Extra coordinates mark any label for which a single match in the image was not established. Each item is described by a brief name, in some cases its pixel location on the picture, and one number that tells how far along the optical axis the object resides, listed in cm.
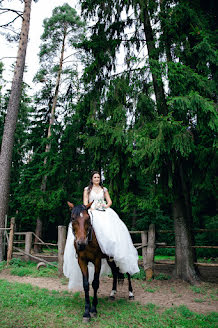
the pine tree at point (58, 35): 1580
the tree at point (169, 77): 536
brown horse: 388
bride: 436
